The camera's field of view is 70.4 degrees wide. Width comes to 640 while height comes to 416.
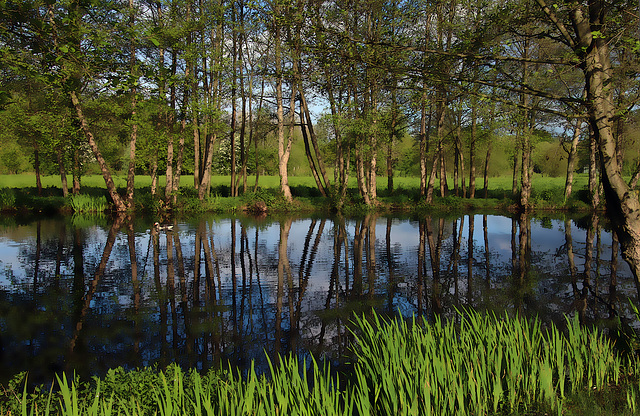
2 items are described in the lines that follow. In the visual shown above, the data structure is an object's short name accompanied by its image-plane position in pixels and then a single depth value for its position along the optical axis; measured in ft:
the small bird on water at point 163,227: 67.87
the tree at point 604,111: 18.11
